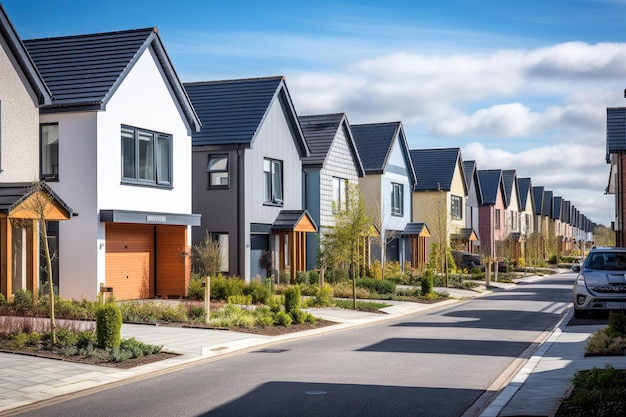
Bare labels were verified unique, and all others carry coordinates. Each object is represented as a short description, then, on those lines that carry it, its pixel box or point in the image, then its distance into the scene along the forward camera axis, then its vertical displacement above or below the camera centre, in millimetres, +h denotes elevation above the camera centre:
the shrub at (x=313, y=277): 36294 -1483
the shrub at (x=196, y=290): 28748 -1576
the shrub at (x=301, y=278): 35688 -1484
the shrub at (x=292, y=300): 21859 -1481
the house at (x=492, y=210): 73250 +2746
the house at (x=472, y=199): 67188 +3454
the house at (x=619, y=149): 36875 +3935
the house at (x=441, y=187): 57969 +3798
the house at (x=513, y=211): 80625 +2936
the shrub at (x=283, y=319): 20969 -1896
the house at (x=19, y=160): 21641 +2302
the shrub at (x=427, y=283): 32906 -1623
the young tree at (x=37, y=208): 16234 +873
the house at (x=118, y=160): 25328 +2719
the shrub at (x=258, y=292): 27281 -1608
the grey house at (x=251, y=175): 32969 +2808
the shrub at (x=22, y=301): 20812 -1398
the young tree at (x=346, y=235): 29594 +303
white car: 22453 -1250
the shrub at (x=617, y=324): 16031 -1629
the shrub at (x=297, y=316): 21562 -1874
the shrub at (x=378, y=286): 34344 -1797
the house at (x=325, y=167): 39906 +3723
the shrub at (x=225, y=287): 28036 -1466
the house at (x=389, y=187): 47438 +3235
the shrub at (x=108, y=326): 15125 -1453
